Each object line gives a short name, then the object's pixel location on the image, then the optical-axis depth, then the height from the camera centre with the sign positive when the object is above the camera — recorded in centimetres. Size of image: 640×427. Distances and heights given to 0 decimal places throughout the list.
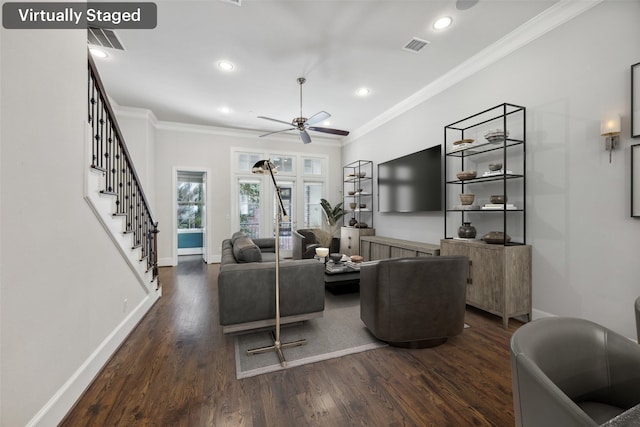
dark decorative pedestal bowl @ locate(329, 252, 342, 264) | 384 -66
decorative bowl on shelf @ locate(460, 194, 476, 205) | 333 +18
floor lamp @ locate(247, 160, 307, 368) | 218 -39
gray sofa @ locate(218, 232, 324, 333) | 241 -74
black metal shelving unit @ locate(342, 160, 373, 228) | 616 +47
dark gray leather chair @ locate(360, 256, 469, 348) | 219 -73
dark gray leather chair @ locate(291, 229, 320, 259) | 496 -64
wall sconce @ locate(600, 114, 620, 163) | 219 +68
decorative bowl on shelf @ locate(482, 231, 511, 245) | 290 -28
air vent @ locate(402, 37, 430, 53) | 311 +203
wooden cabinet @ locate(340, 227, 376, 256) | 584 -60
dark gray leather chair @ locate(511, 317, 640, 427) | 95 -57
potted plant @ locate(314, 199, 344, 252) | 660 -32
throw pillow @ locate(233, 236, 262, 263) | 270 -43
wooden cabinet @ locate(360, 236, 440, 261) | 397 -60
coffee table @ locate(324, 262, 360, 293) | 345 -85
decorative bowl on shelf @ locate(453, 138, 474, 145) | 330 +90
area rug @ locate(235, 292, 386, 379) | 212 -121
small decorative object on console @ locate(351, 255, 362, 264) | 399 -71
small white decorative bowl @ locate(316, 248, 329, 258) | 371 -56
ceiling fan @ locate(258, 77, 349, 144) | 368 +133
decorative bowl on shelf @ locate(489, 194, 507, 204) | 297 +15
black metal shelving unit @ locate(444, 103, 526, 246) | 299 +58
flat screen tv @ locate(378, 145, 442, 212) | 412 +53
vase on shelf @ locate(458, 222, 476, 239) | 332 -24
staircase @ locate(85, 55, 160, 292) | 215 +11
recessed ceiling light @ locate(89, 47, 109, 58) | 333 +205
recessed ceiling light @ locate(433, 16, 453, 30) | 276 +202
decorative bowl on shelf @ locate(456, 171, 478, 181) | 329 +47
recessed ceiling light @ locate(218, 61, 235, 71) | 360 +203
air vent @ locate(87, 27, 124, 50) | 292 +202
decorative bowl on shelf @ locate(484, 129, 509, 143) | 293 +86
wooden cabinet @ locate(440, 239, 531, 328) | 275 -72
